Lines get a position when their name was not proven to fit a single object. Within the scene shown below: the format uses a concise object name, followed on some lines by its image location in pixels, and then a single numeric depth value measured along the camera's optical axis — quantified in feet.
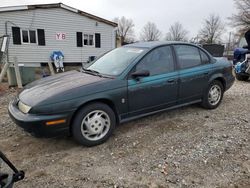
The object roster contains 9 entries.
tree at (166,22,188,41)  167.05
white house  38.55
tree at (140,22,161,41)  180.32
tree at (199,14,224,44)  131.49
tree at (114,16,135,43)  176.64
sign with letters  42.33
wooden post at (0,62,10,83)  20.35
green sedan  8.41
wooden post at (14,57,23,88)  20.32
